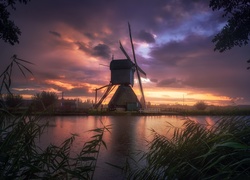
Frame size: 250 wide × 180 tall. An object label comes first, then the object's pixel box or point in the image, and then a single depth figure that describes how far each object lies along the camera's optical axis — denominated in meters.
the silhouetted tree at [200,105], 63.38
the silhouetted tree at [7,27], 12.27
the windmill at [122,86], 46.22
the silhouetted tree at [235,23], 16.33
